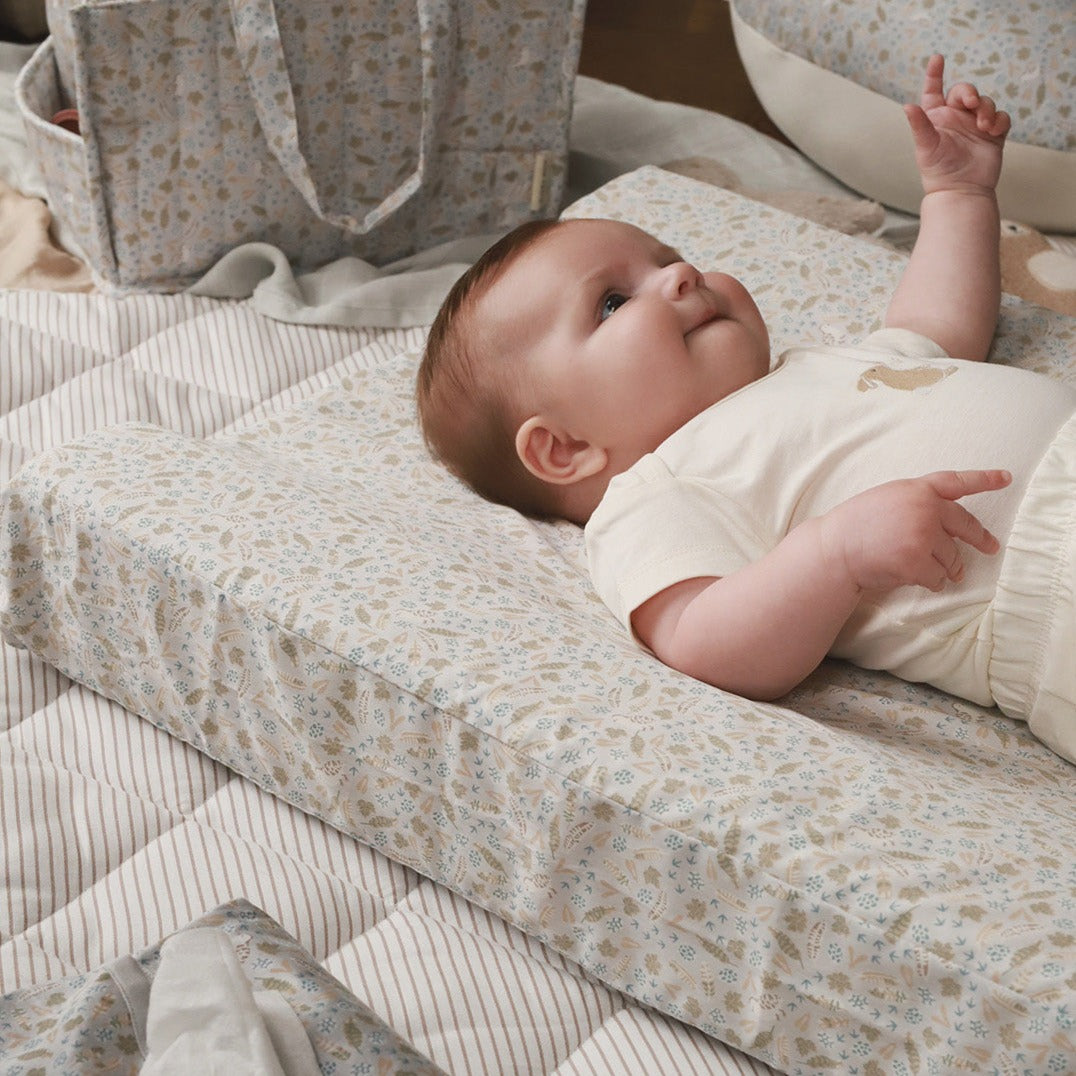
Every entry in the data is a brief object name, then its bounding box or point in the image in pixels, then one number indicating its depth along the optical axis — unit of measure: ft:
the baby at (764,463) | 3.32
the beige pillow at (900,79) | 6.00
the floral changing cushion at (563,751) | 2.75
